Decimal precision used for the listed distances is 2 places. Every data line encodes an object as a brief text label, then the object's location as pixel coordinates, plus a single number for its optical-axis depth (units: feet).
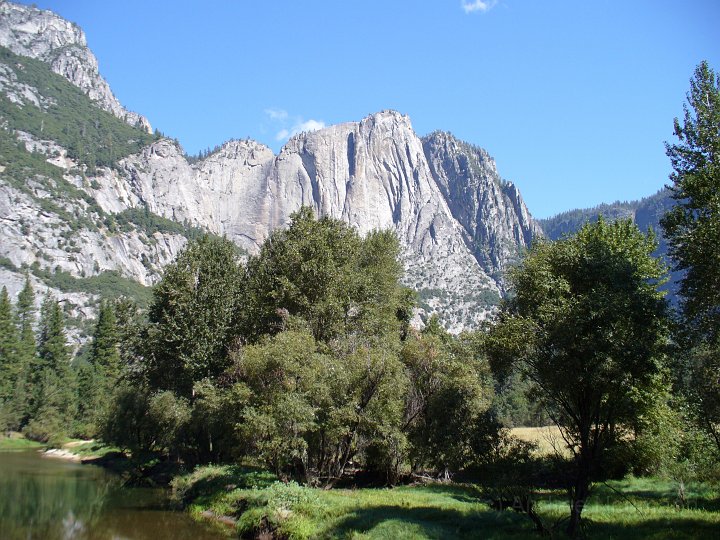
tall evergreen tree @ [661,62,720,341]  53.42
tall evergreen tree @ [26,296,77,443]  277.85
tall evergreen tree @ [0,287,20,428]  281.95
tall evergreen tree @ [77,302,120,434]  284.61
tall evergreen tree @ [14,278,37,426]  293.43
